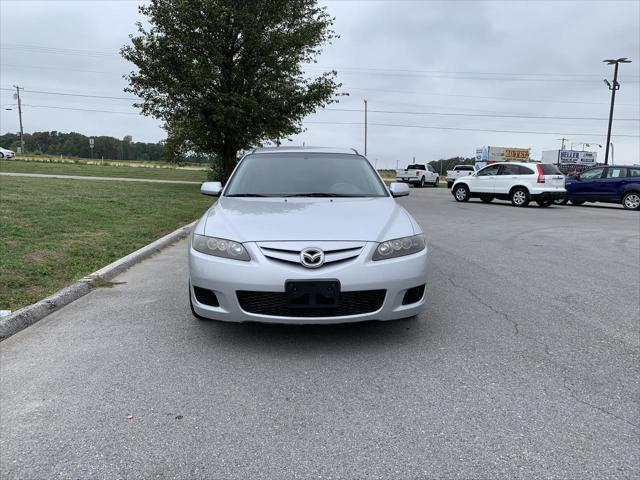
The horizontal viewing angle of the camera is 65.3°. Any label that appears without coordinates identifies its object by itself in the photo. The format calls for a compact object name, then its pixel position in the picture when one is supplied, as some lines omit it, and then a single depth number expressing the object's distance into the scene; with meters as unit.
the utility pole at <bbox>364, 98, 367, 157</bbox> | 58.36
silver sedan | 3.58
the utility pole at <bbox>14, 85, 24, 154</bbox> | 66.12
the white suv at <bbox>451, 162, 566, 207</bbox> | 18.62
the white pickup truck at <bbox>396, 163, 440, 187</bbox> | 39.09
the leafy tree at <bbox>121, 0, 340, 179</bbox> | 20.55
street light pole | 31.84
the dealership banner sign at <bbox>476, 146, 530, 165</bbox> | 51.06
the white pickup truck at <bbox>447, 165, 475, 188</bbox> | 40.78
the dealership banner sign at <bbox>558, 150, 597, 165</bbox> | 49.25
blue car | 19.42
